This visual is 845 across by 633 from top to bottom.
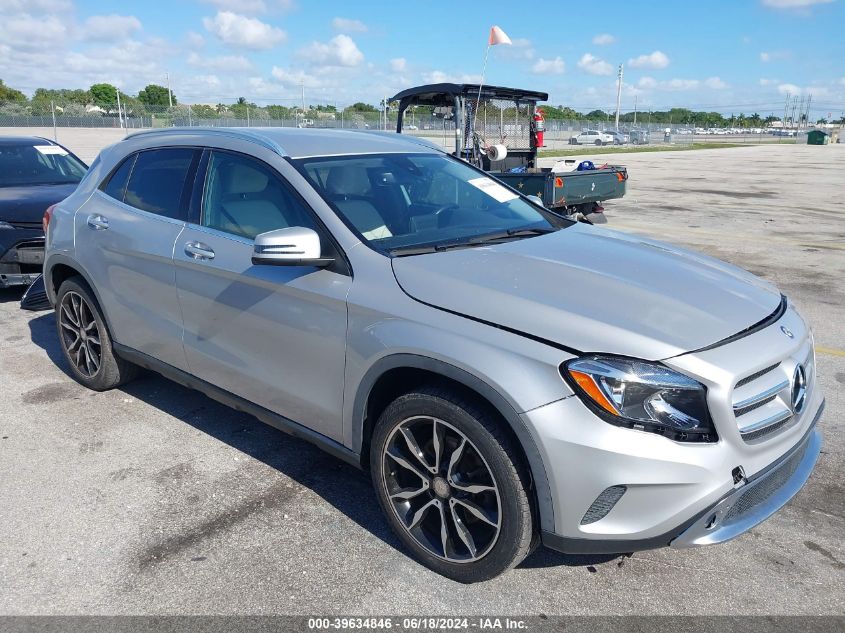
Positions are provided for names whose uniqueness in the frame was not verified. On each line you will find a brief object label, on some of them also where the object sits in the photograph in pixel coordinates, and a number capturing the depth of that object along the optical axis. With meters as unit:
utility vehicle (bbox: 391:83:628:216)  9.45
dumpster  67.89
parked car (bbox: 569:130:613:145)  56.79
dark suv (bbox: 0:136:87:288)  6.89
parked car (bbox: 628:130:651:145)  61.45
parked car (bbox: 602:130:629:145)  59.19
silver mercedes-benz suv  2.37
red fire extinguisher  11.34
